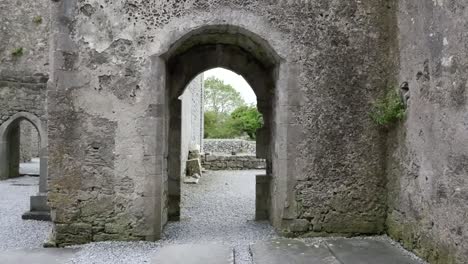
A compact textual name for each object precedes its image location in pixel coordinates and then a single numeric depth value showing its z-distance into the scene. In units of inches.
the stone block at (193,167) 566.4
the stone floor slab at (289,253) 188.7
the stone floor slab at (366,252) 186.1
